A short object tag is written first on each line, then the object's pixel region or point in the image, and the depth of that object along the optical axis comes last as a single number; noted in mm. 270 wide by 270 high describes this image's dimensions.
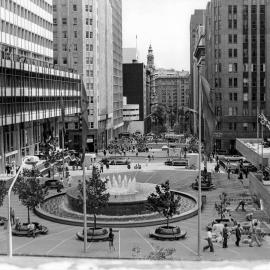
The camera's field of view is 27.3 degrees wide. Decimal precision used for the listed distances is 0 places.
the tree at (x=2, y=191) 44562
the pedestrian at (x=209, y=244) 35147
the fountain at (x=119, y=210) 46031
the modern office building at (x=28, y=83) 74875
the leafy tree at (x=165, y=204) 41156
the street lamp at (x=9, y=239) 26609
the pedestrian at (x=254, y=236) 37328
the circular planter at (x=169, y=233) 39938
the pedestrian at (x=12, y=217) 44728
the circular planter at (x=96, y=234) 39250
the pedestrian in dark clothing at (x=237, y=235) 36938
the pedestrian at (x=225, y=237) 36531
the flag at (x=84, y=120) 33875
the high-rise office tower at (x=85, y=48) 129250
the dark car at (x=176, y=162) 97019
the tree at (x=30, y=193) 44250
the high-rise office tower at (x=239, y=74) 126562
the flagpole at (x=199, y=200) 32831
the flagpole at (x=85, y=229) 34600
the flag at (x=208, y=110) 33375
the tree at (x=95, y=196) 41750
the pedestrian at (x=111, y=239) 36556
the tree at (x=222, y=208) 45053
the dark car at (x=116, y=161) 95894
